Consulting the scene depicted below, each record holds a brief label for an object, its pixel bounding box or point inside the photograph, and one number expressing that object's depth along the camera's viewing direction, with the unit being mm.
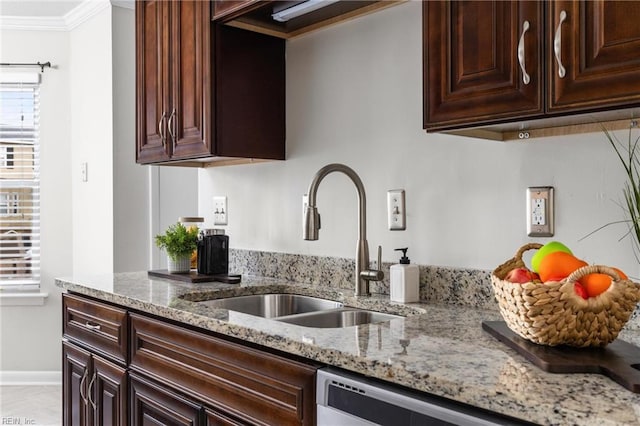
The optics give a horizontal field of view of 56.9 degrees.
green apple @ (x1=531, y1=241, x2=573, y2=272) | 1234
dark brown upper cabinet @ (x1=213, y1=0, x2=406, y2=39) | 2037
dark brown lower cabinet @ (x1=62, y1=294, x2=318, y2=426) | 1387
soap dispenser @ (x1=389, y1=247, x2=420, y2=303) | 1808
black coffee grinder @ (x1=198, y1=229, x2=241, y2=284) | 2422
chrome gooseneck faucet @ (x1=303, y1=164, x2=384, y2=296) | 1912
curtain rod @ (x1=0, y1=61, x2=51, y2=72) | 4082
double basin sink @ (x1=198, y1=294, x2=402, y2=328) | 1823
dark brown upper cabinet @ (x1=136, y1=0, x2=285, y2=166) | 2252
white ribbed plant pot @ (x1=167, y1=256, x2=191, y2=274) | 2484
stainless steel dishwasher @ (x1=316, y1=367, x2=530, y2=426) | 997
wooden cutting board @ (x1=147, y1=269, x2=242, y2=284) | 2281
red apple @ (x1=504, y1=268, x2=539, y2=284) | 1211
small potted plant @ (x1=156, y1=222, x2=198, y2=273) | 2488
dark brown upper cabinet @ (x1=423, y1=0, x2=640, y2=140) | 1144
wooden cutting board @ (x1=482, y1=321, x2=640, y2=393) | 984
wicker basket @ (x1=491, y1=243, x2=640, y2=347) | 1092
